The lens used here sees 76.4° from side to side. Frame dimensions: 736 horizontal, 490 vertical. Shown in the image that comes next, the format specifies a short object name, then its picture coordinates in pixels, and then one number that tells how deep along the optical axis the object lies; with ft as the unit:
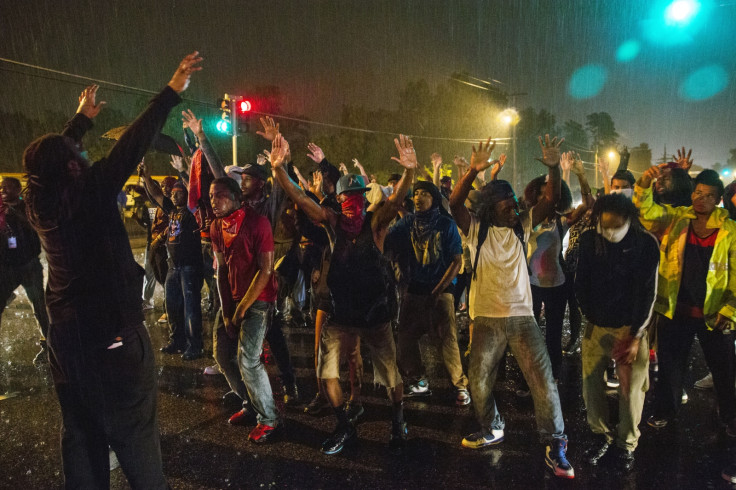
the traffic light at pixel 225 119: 48.75
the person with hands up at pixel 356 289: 12.64
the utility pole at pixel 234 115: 48.55
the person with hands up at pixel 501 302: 11.76
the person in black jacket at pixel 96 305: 7.75
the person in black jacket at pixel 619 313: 11.62
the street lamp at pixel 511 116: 110.37
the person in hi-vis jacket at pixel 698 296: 13.08
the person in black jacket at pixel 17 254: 18.81
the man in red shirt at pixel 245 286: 12.78
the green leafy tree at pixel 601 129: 239.09
